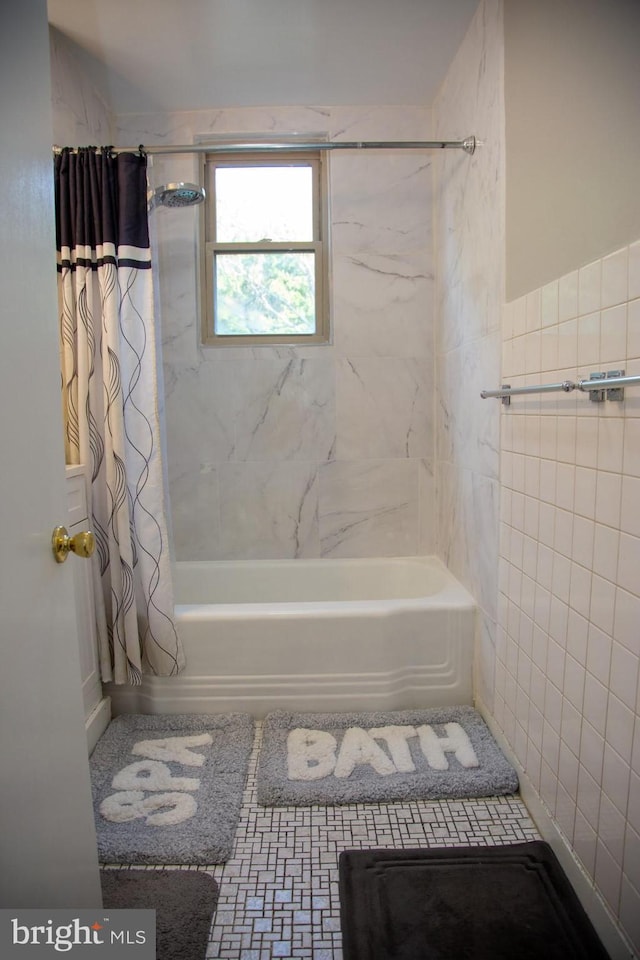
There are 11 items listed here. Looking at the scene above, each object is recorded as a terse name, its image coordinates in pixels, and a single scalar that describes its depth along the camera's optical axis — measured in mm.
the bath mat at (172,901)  1248
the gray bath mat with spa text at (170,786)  1527
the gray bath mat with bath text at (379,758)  1724
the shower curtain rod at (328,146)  2160
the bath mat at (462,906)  1230
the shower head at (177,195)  2037
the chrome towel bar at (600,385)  1084
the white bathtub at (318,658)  2143
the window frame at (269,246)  2729
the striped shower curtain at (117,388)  2002
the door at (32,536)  814
